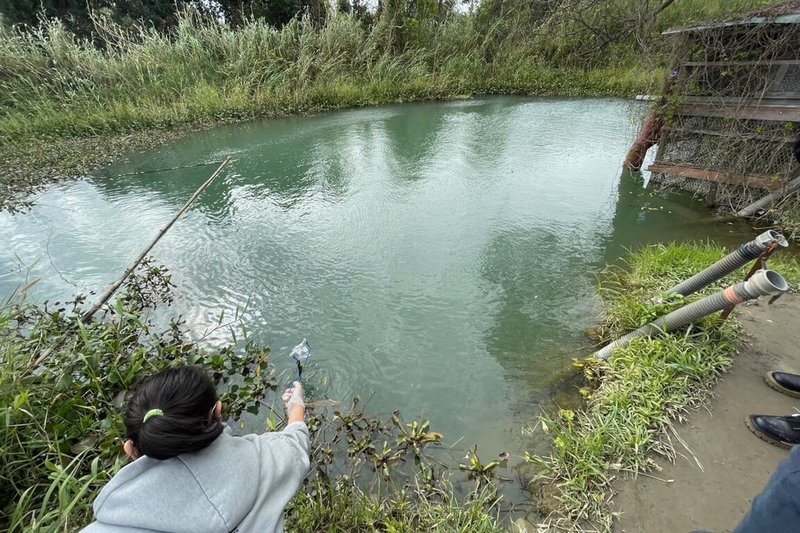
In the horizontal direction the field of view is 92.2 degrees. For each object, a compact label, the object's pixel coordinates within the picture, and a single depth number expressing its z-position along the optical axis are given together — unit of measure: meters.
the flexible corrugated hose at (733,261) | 1.89
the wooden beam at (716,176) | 4.00
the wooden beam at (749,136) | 3.81
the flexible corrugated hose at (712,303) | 1.68
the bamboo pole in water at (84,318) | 2.12
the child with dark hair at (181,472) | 0.96
